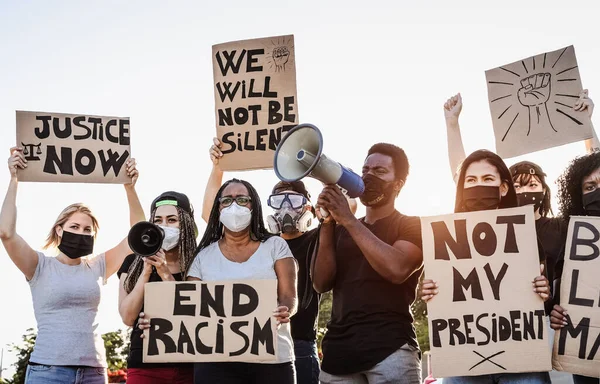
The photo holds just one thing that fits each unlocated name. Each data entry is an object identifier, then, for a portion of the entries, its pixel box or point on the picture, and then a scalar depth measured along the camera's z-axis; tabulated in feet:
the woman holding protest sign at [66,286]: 17.65
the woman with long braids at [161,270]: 15.58
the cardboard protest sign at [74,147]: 20.68
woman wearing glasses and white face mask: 14.69
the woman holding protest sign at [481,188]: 14.14
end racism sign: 14.76
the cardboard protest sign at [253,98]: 20.51
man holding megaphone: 13.52
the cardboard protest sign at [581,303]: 13.53
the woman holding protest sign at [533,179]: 16.80
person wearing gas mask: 17.61
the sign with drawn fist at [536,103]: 19.92
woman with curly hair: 15.44
